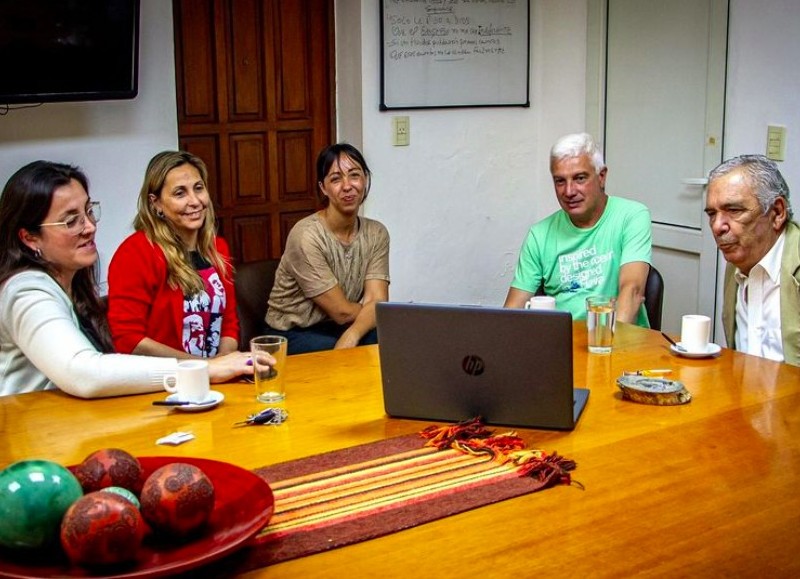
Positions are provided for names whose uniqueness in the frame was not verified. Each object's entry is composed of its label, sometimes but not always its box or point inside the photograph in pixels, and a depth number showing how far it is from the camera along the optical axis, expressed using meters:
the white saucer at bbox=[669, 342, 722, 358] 2.39
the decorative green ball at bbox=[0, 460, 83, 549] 1.26
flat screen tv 3.35
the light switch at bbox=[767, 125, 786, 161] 3.88
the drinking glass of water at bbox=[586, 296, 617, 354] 2.41
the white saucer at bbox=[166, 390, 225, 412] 2.05
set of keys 1.98
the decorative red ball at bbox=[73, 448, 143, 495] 1.37
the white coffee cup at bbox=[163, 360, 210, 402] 2.06
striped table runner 1.49
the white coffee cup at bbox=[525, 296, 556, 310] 2.63
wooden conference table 1.42
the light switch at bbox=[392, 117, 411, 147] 4.45
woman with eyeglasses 2.13
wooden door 4.16
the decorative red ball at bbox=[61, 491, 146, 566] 1.25
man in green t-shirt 3.27
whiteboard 4.38
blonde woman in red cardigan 2.80
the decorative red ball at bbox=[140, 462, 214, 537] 1.34
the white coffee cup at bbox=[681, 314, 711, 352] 2.39
